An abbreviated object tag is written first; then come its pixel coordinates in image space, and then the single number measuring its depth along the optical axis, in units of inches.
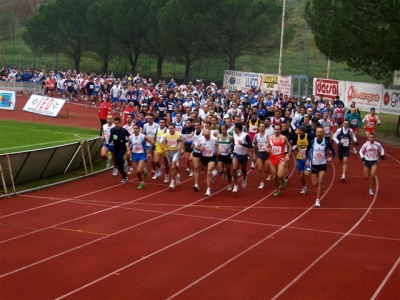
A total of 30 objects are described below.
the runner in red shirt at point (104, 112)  1051.9
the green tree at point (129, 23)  2269.9
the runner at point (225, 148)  712.4
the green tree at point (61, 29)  2470.5
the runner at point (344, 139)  800.9
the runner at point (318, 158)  662.5
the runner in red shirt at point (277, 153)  692.7
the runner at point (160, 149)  760.3
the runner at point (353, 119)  1042.7
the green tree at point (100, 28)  2345.0
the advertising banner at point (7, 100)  1492.4
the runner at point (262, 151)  733.9
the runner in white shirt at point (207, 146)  705.0
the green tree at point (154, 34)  2196.0
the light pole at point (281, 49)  1743.4
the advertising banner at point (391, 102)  1343.5
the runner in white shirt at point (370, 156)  722.2
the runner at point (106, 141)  768.9
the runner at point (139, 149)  723.4
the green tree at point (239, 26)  2012.8
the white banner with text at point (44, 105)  1418.8
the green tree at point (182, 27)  2042.3
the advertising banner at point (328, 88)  1502.2
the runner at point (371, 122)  1031.6
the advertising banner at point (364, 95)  1396.4
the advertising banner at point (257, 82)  1679.4
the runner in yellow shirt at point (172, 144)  744.3
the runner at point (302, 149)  715.4
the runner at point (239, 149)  708.0
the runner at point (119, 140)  742.5
